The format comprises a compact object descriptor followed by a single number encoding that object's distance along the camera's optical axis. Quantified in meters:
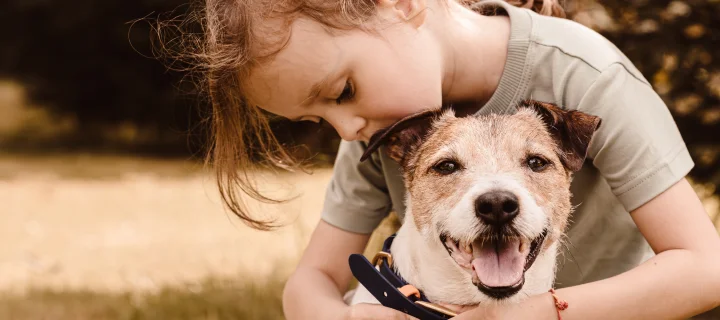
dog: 2.26
